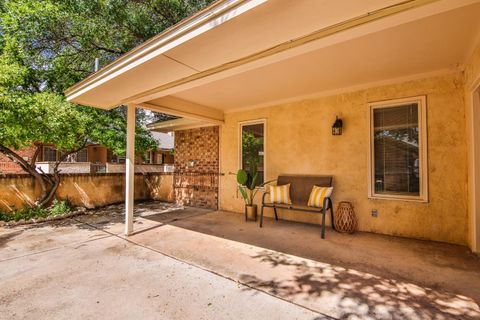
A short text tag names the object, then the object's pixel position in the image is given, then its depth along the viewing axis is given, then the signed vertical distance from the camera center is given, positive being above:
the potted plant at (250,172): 5.38 -0.17
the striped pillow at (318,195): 4.27 -0.57
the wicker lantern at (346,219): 4.28 -1.01
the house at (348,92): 2.09 +1.25
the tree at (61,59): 4.40 +2.51
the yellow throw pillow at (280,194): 4.76 -0.61
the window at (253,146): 5.83 +0.50
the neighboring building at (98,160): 11.37 +0.38
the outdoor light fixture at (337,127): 4.59 +0.77
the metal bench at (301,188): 4.54 -0.49
